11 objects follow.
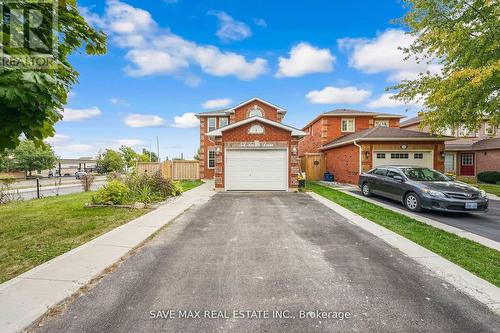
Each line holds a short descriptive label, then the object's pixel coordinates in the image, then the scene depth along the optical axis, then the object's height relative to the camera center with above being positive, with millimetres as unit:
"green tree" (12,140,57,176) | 40875 +1433
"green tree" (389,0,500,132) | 10766 +5676
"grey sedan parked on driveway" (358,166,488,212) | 7298 -965
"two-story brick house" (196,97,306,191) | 13117 +546
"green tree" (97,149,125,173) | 50969 +1166
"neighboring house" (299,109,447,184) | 14516 +862
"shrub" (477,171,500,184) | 18062 -1113
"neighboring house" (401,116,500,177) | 19922 +839
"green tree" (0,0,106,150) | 2449 +923
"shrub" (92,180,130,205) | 8922 -1117
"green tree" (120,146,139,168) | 60700 +3564
